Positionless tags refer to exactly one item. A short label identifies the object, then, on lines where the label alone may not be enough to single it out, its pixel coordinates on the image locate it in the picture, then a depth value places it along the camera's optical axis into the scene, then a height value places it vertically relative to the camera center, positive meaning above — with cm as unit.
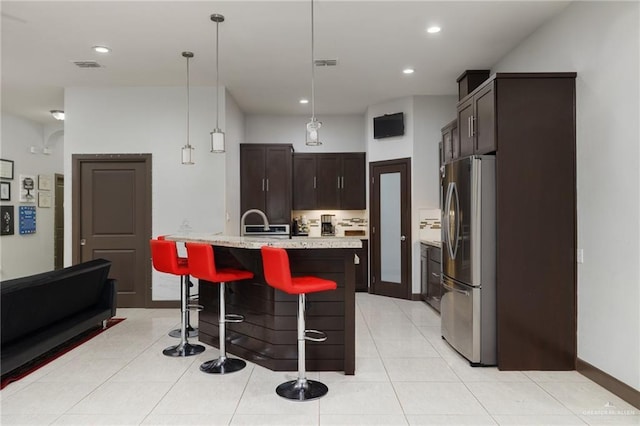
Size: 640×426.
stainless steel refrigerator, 366 -41
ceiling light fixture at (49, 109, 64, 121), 718 +172
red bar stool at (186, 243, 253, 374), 346 -54
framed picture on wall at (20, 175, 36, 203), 759 +46
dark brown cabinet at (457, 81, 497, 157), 370 +88
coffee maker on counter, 775 -24
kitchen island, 349 -83
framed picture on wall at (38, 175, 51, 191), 802 +60
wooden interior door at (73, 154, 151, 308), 598 -6
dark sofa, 332 -91
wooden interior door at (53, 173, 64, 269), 845 -22
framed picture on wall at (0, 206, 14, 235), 710 -12
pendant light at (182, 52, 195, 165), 465 +65
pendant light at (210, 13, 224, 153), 402 +70
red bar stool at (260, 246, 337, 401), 293 -54
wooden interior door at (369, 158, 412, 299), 657 -25
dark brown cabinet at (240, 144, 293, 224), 718 +56
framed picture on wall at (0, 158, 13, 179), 714 +78
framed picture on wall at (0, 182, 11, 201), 710 +39
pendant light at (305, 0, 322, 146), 364 +71
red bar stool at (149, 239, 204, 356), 399 -56
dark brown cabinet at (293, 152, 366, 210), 757 +57
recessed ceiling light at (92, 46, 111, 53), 459 +183
